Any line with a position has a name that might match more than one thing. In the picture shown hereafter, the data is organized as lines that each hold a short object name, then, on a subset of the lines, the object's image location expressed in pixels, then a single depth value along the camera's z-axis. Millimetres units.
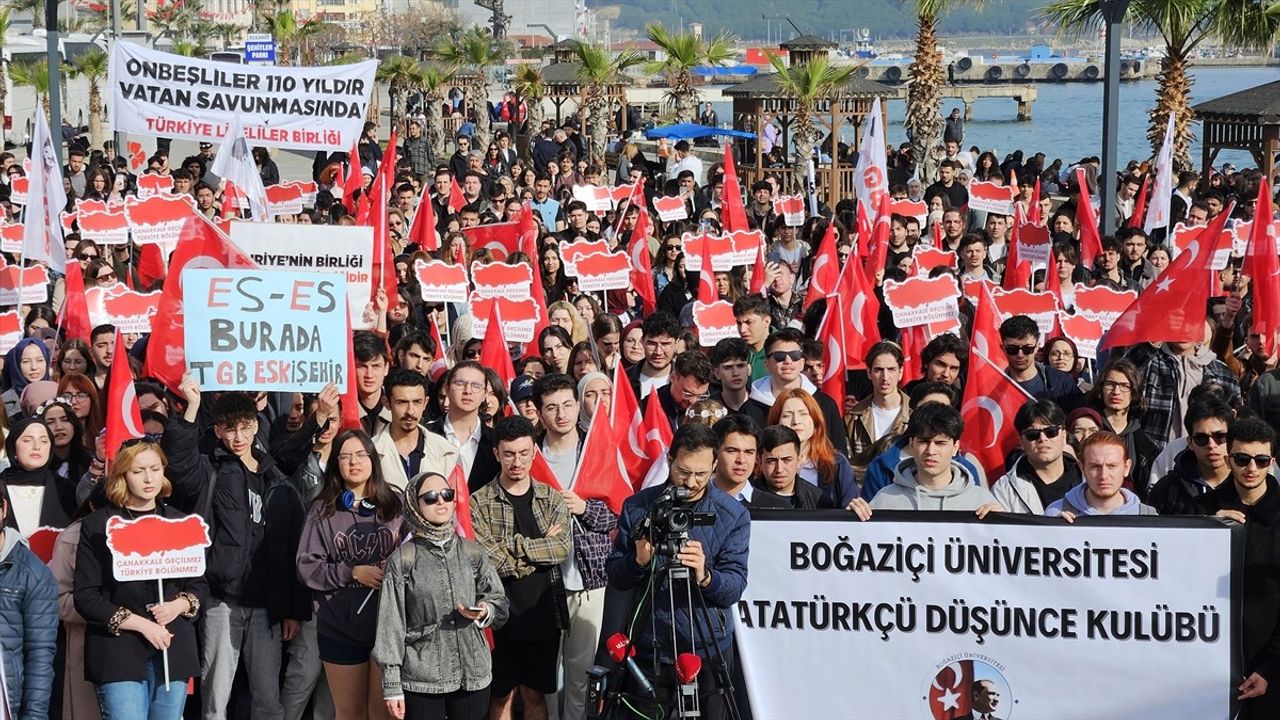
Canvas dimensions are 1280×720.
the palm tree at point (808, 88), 26859
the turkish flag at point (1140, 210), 15834
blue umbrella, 29609
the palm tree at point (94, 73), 38344
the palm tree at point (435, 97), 36688
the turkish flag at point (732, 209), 15195
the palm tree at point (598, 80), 33438
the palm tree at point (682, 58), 34562
